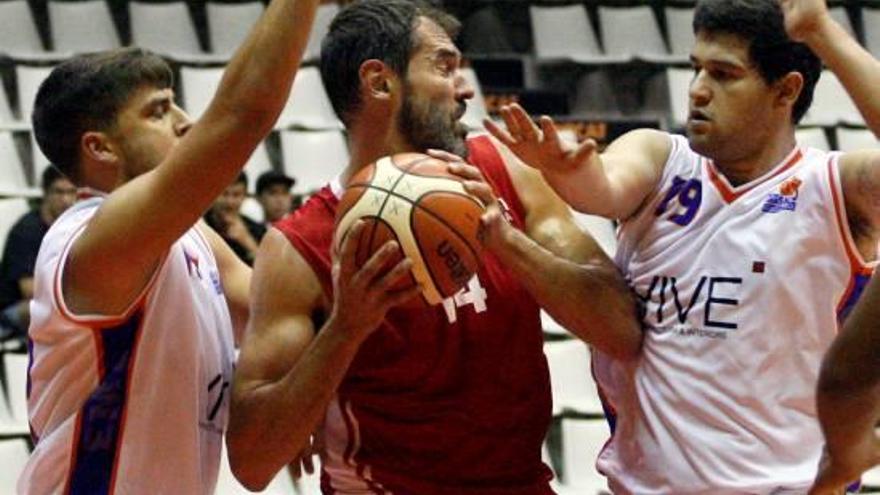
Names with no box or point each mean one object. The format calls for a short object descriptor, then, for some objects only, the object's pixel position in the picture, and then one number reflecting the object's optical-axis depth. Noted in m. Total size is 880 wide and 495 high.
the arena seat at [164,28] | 23.58
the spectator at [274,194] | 19.05
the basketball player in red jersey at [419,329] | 9.01
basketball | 8.11
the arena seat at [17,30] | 23.14
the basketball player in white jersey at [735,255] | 8.99
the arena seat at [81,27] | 23.12
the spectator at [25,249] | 17.89
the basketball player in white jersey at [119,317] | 8.40
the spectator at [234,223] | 17.89
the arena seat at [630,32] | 25.05
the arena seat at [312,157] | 20.91
